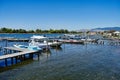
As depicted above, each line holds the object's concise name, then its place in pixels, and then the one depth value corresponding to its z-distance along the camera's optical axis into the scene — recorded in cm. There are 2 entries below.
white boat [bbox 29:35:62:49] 2282
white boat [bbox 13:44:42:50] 1839
